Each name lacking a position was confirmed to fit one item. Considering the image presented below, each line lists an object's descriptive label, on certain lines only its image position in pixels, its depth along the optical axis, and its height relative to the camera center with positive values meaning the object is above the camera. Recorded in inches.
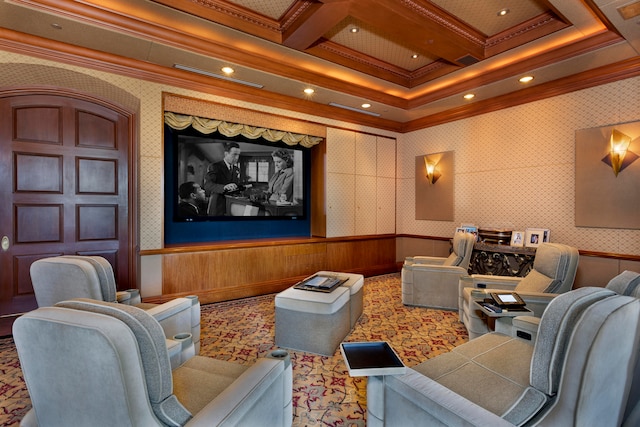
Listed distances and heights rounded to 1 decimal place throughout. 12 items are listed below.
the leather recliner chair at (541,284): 113.8 -29.2
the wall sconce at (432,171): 232.8 +28.2
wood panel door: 134.2 +10.1
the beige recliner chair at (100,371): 38.5 -20.4
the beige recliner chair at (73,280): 81.0 -18.4
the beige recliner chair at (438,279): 163.0 -36.4
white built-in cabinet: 224.5 +19.4
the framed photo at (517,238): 178.4 -16.1
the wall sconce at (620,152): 147.5 +26.8
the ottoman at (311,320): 114.0 -40.5
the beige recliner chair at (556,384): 45.6 -28.9
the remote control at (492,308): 96.3 -30.2
